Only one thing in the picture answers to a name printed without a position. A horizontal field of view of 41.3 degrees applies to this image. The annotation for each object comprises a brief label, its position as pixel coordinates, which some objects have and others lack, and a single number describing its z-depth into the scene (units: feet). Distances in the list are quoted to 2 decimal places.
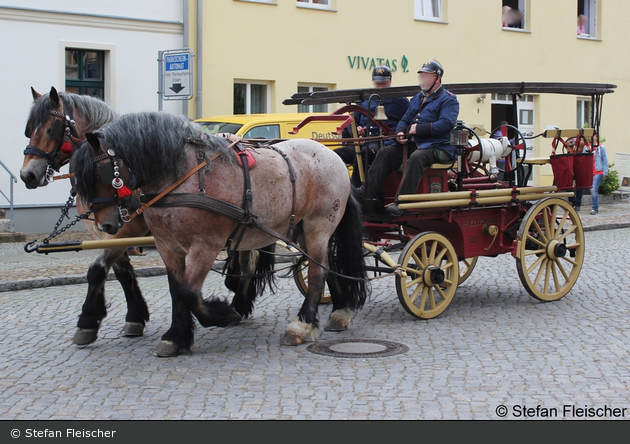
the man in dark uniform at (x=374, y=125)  25.73
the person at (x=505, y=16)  69.21
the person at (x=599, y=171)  59.06
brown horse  20.44
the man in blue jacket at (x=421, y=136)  23.56
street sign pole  42.39
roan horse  18.08
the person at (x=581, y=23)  74.74
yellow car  40.09
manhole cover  19.62
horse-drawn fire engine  23.72
